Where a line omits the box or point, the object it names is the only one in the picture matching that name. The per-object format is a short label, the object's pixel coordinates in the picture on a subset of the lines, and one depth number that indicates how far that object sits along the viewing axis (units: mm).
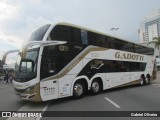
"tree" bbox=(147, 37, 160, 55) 72438
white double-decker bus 11266
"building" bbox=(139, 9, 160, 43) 108312
